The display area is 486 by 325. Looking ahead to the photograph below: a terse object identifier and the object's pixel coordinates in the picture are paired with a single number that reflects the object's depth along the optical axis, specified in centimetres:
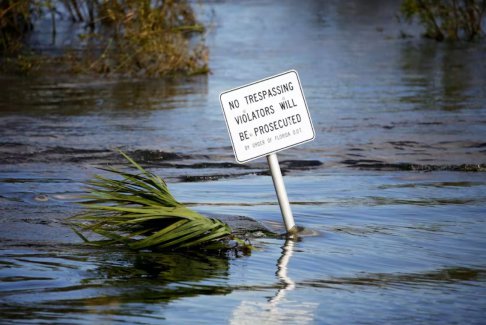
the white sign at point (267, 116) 1373
